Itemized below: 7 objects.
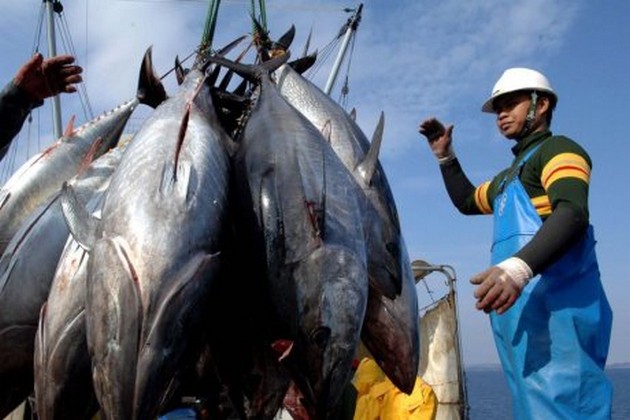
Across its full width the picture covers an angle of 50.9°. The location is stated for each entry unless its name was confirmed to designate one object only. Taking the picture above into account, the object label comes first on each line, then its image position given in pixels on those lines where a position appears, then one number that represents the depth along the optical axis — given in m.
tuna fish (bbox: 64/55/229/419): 1.67
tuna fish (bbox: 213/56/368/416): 1.84
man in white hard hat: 2.45
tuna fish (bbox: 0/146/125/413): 2.13
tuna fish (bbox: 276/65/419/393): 2.05
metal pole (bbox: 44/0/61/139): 8.62
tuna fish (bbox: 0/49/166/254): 2.63
